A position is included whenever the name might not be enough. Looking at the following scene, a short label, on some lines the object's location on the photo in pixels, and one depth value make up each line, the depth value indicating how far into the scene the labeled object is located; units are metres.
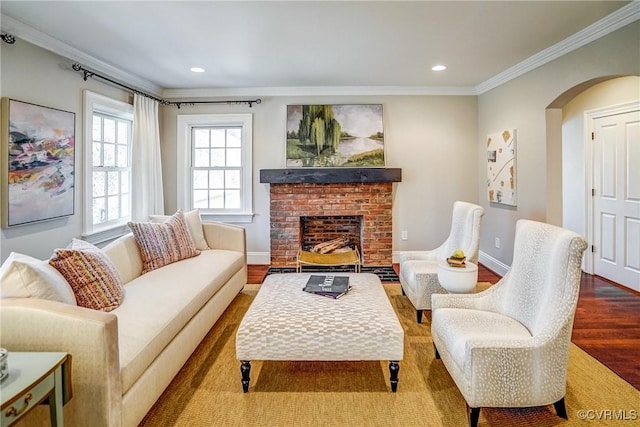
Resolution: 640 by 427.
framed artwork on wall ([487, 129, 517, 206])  4.20
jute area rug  1.87
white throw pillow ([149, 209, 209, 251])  3.77
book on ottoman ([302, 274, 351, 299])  2.58
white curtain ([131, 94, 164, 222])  4.31
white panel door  3.85
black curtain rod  3.49
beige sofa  1.51
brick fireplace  4.92
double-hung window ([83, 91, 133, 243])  3.60
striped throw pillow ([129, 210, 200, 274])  3.12
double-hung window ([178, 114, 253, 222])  5.07
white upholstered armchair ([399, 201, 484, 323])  3.05
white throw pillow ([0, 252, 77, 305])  1.65
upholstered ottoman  2.08
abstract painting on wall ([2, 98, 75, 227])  2.71
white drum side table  2.65
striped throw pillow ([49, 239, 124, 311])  1.98
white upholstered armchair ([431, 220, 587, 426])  1.74
